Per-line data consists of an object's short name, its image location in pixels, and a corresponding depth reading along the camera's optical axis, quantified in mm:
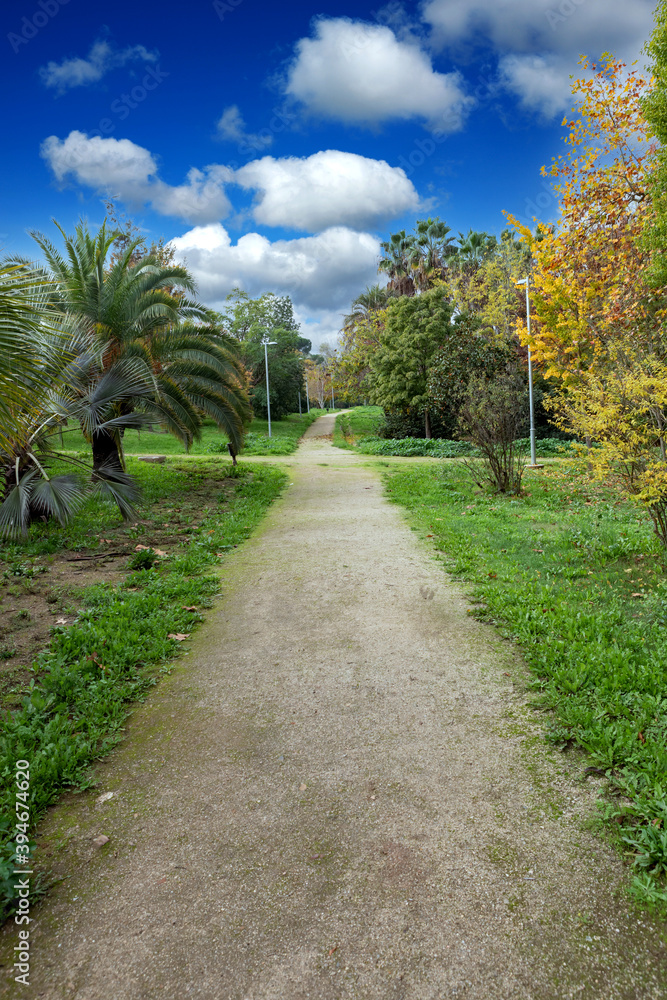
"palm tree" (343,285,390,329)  47562
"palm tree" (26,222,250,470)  10742
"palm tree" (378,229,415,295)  43375
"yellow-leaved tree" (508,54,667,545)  5852
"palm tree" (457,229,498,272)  39619
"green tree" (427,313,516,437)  23531
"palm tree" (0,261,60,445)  3871
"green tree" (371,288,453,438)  25036
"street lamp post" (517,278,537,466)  15785
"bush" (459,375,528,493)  10555
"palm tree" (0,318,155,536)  7551
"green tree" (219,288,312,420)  40469
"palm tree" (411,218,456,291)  41531
